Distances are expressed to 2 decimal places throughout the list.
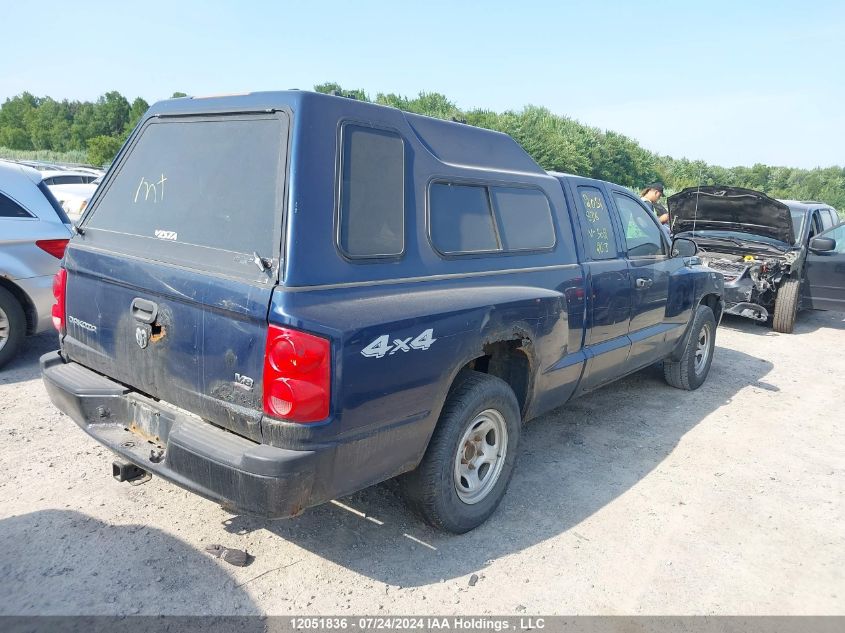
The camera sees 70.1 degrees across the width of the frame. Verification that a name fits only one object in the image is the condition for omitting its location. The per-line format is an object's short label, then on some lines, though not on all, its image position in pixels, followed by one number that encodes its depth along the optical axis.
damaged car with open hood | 8.59
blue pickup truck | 2.36
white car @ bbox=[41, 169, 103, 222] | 11.32
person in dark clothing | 8.88
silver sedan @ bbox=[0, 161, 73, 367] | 5.09
